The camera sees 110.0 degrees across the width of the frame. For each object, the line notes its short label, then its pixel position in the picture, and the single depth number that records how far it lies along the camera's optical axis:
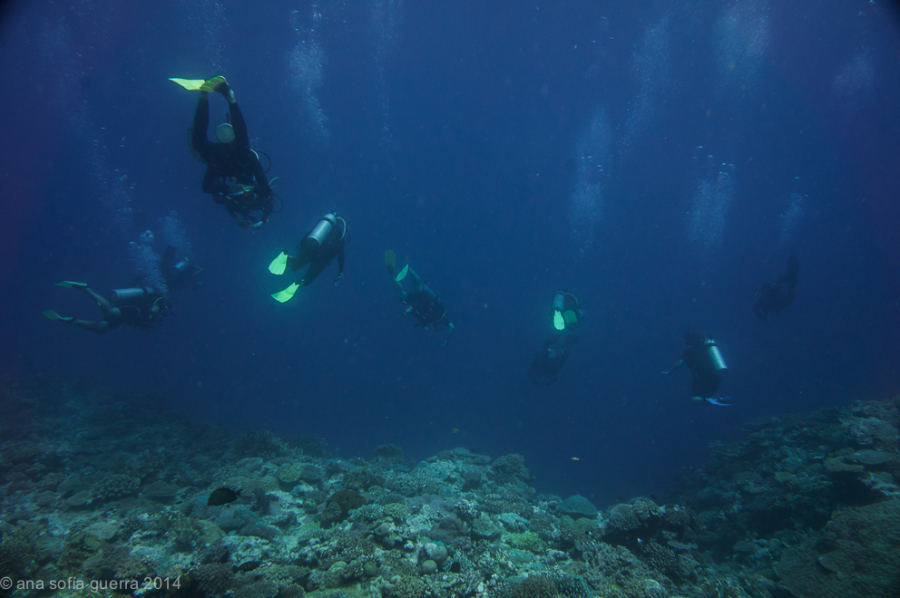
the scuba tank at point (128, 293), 12.02
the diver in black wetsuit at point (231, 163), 5.59
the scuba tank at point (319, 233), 6.74
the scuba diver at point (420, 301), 11.41
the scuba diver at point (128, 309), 11.64
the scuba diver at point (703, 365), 10.49
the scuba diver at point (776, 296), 16.48
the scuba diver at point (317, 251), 6.77
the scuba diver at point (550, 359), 17.36
